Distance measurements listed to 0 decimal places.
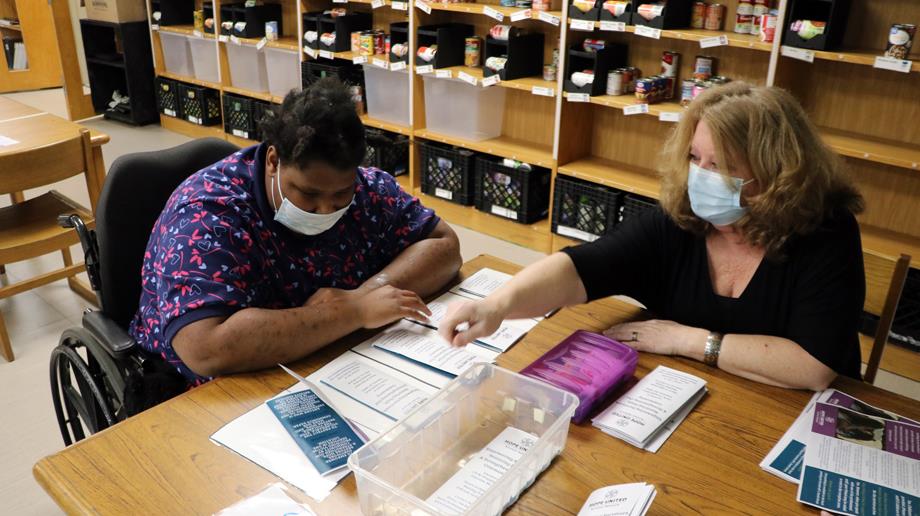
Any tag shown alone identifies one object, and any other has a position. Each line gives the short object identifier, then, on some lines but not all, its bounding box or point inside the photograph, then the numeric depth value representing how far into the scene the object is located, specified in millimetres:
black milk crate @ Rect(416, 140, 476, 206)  3969
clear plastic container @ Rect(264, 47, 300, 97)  4844
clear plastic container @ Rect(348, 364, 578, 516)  995
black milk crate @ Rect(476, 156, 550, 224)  3768
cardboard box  5691
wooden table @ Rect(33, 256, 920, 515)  1047
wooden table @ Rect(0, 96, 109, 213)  2838
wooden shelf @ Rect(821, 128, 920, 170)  2647
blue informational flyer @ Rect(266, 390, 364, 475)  1119
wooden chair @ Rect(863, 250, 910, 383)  1537
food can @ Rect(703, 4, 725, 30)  3119
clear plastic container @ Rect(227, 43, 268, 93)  5117
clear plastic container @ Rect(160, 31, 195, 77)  5691
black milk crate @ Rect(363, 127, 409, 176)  4293
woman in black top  1394
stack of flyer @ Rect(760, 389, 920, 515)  1066
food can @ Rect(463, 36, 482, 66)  3887
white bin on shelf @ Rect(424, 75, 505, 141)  3926
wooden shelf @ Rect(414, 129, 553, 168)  3691
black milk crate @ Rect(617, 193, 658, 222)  3311
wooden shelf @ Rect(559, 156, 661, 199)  3352
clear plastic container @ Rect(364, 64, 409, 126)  4230
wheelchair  1512
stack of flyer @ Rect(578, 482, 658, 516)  1002
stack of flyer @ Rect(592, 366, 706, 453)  1190
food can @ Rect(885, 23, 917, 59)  2575
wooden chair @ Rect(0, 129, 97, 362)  2582
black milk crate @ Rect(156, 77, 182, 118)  5844
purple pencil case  1250
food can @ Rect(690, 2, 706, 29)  3180
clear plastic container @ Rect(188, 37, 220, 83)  5441
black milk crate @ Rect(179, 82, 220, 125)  5609
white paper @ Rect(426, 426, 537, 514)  1032
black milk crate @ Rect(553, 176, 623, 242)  3463
